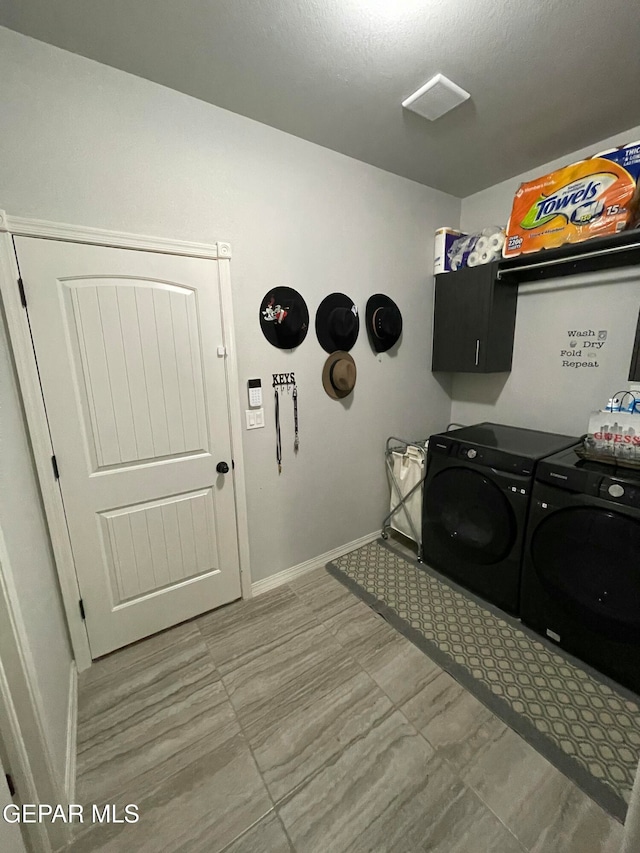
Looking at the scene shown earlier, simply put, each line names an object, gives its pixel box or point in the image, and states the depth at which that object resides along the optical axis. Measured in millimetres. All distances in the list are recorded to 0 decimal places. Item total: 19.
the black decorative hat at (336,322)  2174
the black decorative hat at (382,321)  2385
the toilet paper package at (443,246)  2551
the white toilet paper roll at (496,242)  2264
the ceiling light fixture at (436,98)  1536
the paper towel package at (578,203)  1716
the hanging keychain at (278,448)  2154
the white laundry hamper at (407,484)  2502
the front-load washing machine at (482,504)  1893
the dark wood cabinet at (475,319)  2365
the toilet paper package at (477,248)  2289
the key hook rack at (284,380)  2076
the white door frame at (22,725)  914
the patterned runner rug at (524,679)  1268
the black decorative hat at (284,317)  1975
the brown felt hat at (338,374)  2262
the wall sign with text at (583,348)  2162
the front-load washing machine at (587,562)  1479
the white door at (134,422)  1484
